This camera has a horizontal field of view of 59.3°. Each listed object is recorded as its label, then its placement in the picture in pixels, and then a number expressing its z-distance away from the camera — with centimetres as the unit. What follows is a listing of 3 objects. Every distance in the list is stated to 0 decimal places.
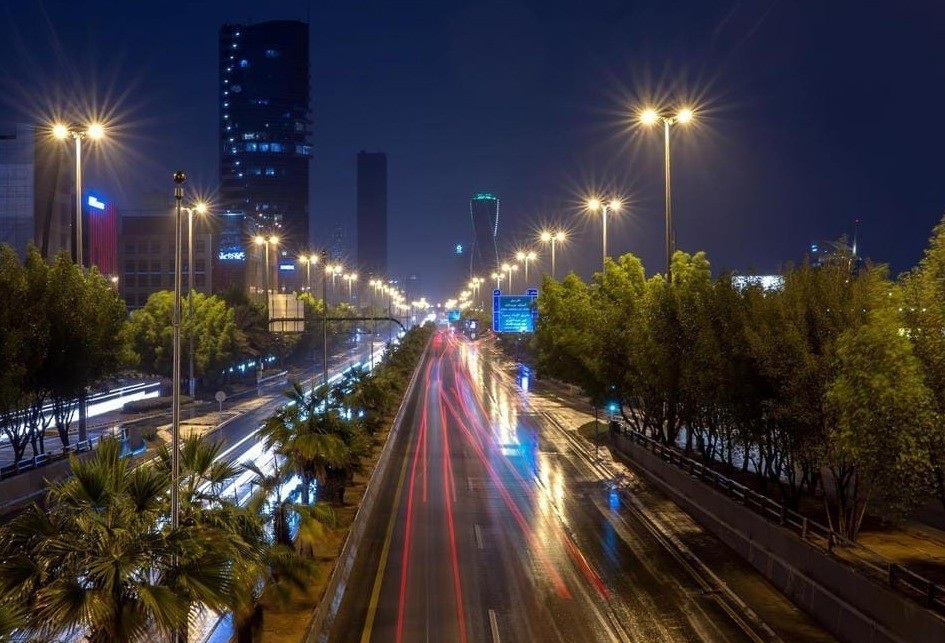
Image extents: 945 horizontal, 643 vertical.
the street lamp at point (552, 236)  6575
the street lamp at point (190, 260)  3765
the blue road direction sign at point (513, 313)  7512
